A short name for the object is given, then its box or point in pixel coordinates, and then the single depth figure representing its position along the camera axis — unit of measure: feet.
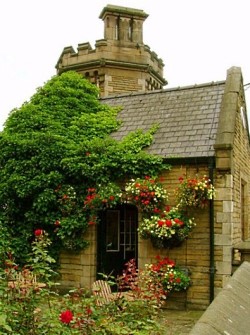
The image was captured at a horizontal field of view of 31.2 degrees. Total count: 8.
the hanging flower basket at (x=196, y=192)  33.07
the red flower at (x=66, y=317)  9.84
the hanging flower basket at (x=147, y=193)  34.73
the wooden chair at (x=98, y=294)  13.85
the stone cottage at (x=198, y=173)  33.76
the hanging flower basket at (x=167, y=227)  33.42
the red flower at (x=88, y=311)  12.13
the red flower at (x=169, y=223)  33.42
